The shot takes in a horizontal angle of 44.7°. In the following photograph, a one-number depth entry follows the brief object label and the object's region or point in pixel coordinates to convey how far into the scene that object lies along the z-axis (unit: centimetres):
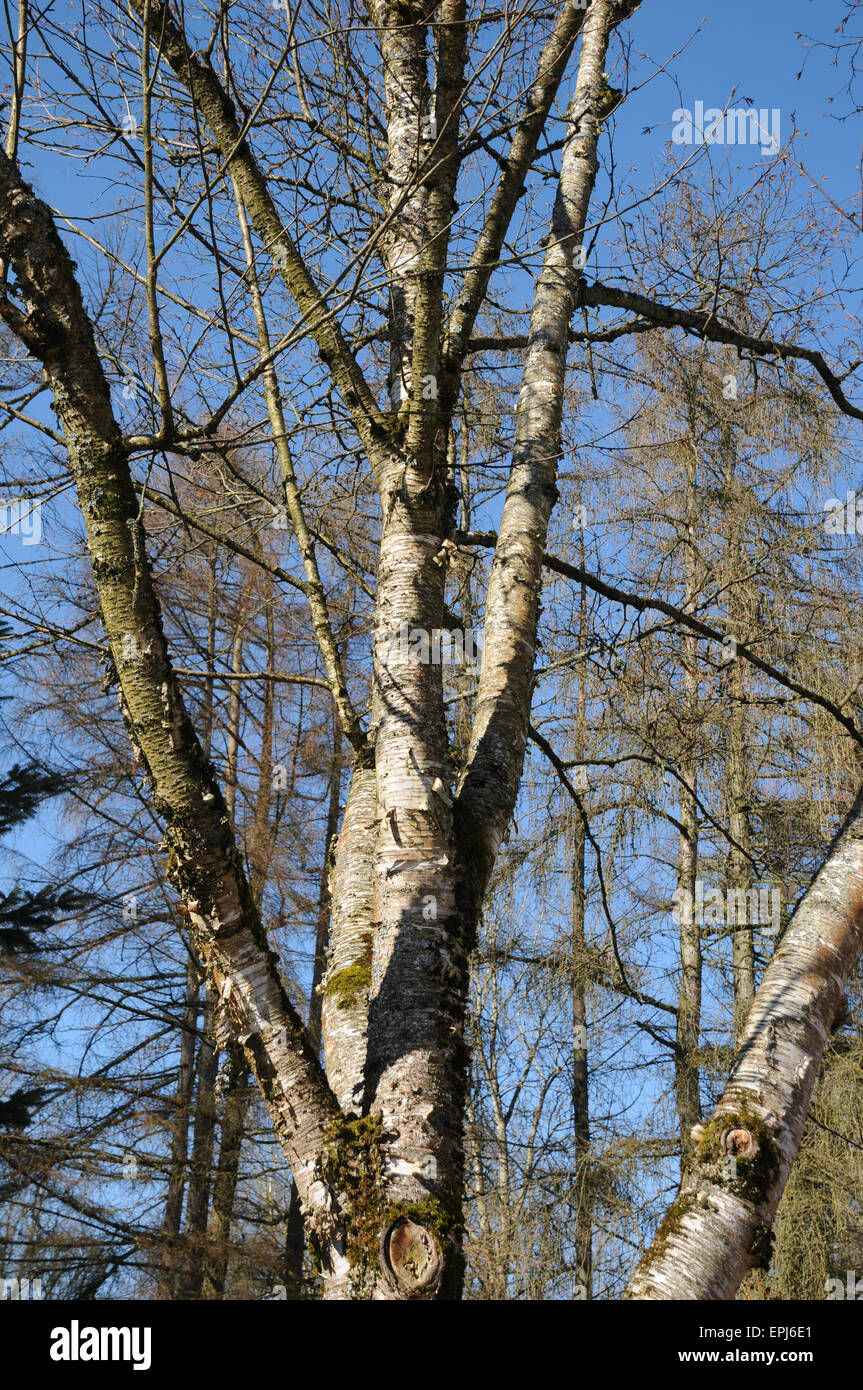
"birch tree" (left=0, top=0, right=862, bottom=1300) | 215
